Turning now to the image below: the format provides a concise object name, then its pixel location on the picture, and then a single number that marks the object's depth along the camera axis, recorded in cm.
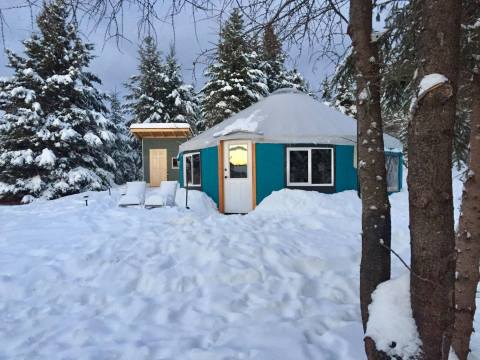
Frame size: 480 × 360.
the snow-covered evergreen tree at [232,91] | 1889
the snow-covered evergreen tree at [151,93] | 2331
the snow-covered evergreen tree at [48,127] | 1408
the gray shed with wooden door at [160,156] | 1781
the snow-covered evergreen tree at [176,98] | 2298
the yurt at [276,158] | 945
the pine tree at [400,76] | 239
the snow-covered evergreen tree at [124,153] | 2148
